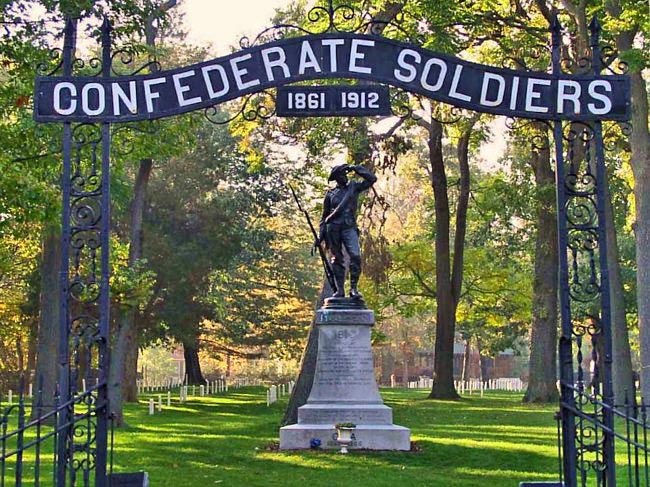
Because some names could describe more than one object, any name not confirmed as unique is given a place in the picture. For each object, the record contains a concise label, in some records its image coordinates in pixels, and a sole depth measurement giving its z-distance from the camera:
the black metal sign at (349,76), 8.62
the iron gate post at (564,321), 8.23
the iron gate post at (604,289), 8.15
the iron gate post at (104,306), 8.16
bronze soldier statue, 17.92
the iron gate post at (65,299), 7.89
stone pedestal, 15.91
